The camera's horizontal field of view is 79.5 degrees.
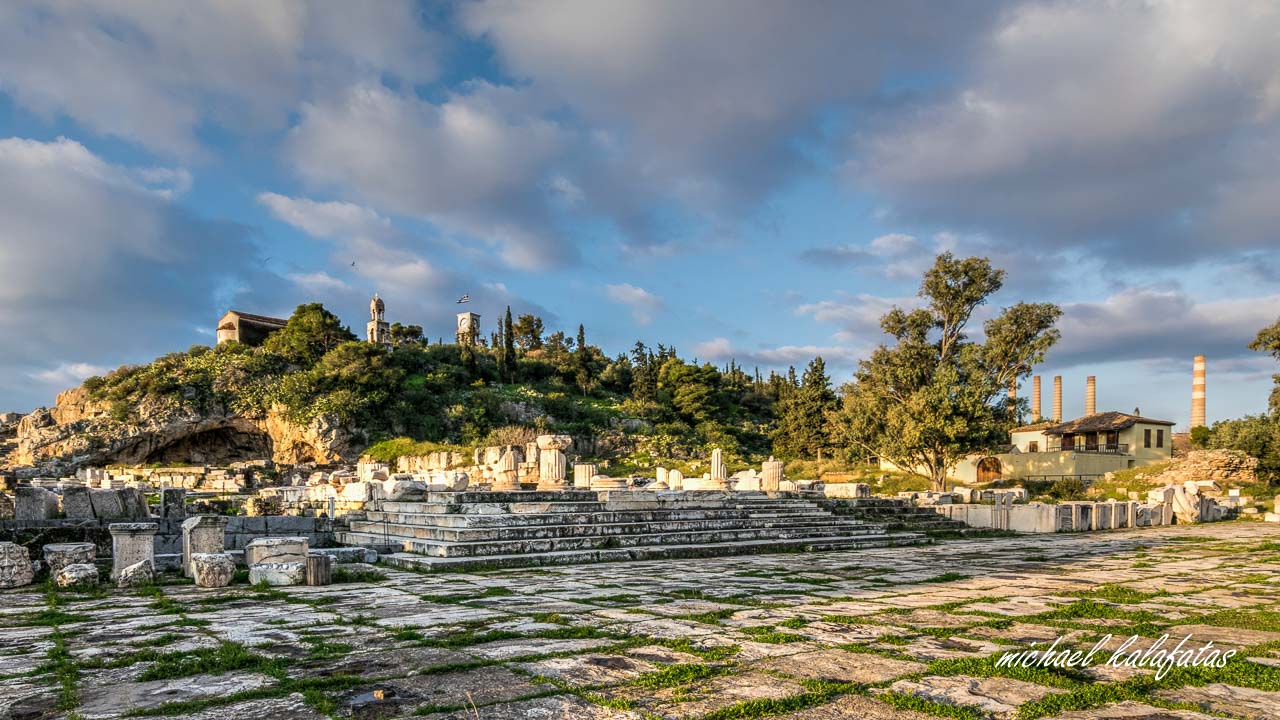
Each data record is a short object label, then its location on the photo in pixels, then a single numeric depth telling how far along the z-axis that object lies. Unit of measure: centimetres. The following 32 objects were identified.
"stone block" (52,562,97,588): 845
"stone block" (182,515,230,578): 946
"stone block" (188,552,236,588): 844
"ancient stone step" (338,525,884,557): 1088
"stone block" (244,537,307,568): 899
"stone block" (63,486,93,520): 1183
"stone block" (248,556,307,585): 854
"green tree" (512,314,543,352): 8056
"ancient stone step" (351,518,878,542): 1148
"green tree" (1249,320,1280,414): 3238
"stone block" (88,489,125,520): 1195
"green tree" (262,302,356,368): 5300
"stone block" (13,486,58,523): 1087
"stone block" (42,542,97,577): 898
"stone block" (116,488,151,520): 1210
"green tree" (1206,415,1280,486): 2862
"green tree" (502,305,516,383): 6375
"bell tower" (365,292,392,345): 6950
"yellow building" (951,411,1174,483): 3769
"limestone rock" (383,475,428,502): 1442
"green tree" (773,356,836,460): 4669
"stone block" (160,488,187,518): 1303
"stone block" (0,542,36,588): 866
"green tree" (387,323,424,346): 7656
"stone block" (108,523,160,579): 911
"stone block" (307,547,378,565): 1056
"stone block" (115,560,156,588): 860
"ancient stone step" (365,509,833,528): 1185
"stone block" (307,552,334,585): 866
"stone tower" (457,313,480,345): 7744
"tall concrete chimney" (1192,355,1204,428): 5088
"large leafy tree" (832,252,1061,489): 3039
